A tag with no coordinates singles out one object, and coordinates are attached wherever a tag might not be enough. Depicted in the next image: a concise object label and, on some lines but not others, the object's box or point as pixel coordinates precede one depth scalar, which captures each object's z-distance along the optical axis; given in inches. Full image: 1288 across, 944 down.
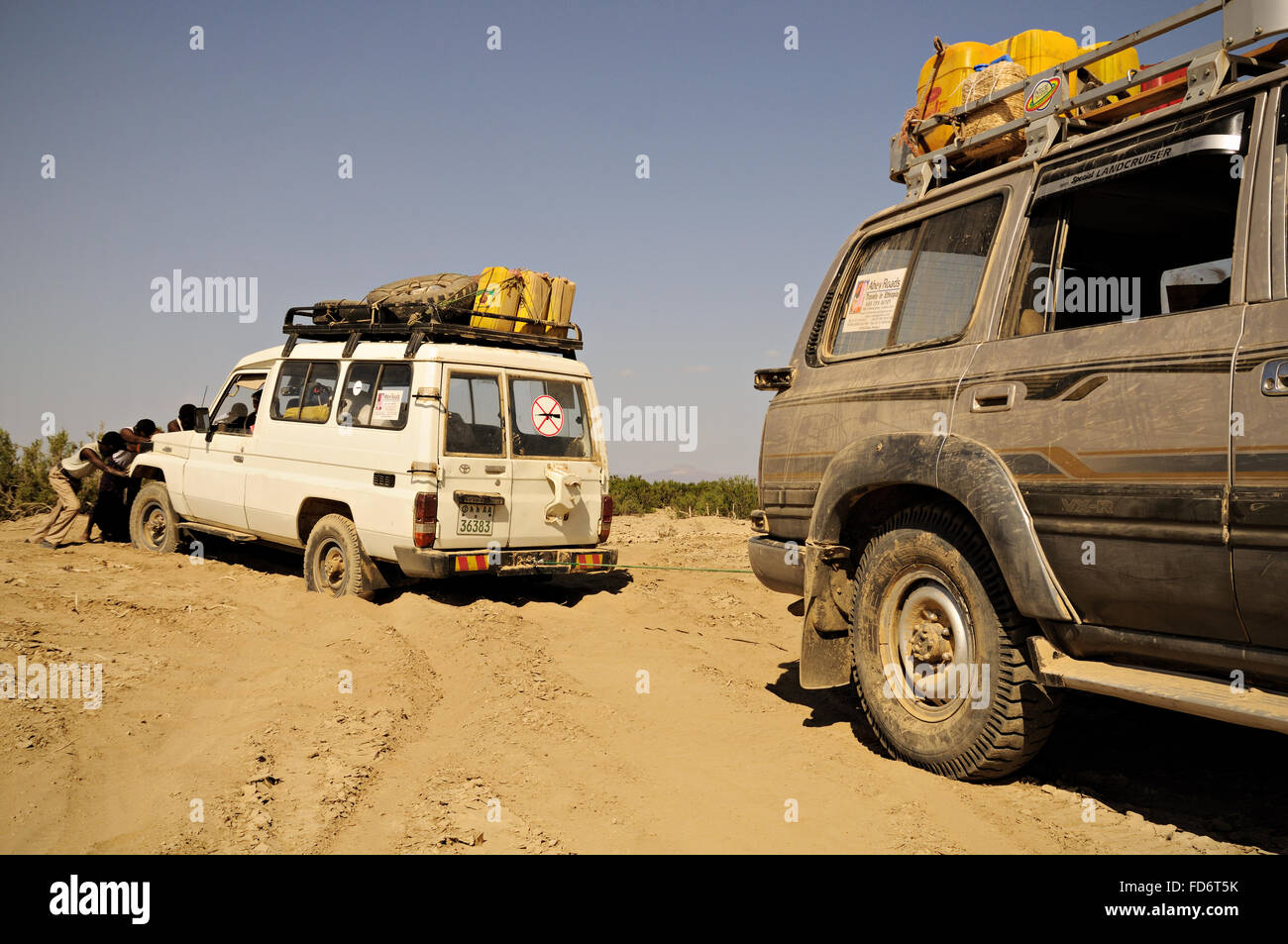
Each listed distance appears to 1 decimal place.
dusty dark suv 111.8
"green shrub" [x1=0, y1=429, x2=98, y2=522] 572.7
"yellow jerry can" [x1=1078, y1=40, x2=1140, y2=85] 159.8
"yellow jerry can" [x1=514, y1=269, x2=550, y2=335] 335.6
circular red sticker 318.7
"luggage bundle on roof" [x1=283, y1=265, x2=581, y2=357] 319.6
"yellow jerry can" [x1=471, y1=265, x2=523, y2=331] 331.3
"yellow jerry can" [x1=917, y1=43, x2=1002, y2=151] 177.3
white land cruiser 288.2
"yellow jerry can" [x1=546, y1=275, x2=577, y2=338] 343.3
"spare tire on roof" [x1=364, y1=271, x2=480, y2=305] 327.9
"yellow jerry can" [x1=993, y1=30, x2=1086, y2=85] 169.0
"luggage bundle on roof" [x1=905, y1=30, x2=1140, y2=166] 161.3
